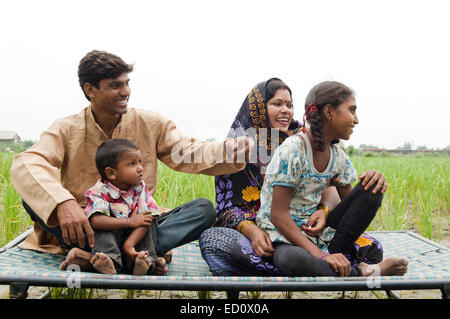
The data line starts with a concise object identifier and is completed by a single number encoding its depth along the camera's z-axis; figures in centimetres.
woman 209
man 202
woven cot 176
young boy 192
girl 193
